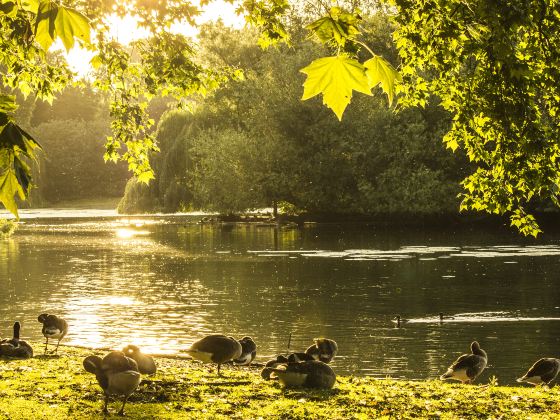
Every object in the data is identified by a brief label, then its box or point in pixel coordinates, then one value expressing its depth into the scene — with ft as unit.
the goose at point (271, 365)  45.89
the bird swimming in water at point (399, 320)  84.76
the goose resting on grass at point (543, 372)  53.52
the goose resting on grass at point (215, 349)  49.32
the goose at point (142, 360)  44.98
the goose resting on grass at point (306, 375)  42.70
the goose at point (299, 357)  46.07
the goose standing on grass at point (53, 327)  59.88
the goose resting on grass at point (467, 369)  54.08
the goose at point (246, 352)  56.13
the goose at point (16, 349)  53.52
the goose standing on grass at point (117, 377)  36.14
